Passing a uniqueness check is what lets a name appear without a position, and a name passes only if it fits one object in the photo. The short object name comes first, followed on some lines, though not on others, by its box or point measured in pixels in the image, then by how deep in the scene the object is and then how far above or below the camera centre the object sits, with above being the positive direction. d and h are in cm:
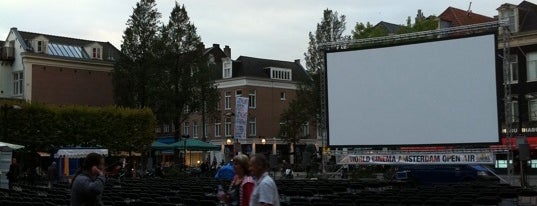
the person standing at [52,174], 2936 -100
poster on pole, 2998 +140
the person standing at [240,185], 734 -38
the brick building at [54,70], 5359 +629
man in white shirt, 659 -35
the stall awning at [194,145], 3706 +23
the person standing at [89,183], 743 -35
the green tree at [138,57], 4916 +653
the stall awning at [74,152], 3341 -9
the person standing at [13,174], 2519 -88
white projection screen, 2530 +206
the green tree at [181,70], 4953 +565
